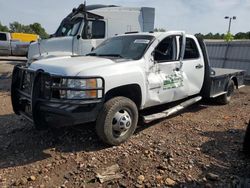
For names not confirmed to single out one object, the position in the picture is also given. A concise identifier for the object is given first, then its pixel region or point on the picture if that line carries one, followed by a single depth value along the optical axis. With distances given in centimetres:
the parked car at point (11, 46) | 1546
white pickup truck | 269
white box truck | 670
